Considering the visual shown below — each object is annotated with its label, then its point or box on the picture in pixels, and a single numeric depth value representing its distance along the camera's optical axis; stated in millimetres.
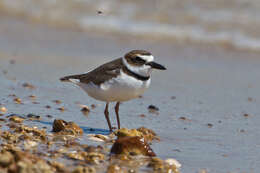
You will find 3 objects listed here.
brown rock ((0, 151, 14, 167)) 7277
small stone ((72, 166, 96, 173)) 7490
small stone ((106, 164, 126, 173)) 8164
